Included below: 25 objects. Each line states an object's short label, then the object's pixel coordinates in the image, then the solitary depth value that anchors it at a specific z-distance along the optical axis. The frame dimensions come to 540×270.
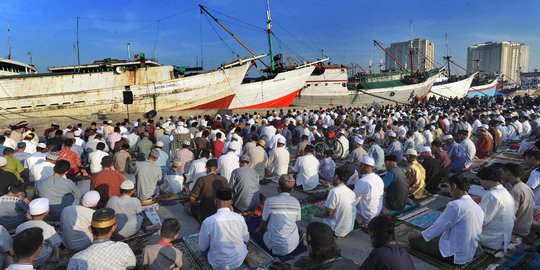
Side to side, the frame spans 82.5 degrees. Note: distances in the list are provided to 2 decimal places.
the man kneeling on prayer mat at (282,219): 4.23
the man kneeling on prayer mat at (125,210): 4.77
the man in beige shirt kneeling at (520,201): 4.71
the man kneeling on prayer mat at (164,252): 3.22
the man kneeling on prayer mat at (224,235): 3.83
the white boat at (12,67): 22.41
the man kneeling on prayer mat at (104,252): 2.97
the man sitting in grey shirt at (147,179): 6.33
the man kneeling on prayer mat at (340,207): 4.74
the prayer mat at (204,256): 4.30
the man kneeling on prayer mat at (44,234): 3.87
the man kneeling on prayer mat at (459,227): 4.00
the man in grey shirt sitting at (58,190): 5.18
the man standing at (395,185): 5.96
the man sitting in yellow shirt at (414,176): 6.67
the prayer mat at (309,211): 6.08
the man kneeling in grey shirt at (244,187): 5.75
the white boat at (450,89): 45.38
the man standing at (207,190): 5.50
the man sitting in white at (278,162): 7.99
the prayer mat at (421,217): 5.64
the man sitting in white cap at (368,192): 5.12
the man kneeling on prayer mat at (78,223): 4.28
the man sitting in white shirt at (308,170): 7.28
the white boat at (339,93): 34.31
